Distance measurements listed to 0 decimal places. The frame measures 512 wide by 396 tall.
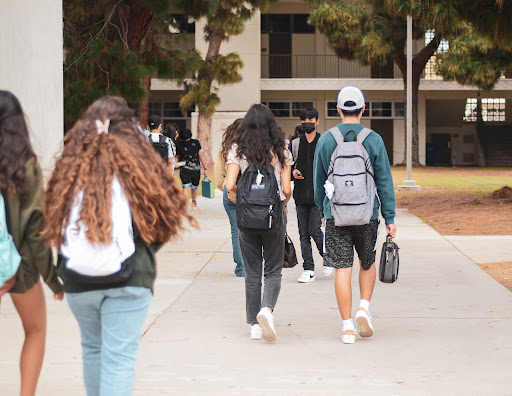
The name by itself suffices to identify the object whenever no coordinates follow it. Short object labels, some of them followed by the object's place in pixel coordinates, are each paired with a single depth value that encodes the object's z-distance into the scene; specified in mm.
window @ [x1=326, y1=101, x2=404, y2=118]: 44312
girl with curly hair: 3613
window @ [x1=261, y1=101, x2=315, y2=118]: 44250
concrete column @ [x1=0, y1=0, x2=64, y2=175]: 9766
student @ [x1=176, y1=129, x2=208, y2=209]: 17000
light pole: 24125
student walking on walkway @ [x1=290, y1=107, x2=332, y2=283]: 9031
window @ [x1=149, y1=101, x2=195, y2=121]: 44781
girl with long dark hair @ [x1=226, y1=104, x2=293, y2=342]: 6355
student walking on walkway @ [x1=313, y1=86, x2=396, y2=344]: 6297
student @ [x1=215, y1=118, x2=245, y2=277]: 7289
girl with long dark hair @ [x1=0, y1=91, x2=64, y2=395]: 3957
